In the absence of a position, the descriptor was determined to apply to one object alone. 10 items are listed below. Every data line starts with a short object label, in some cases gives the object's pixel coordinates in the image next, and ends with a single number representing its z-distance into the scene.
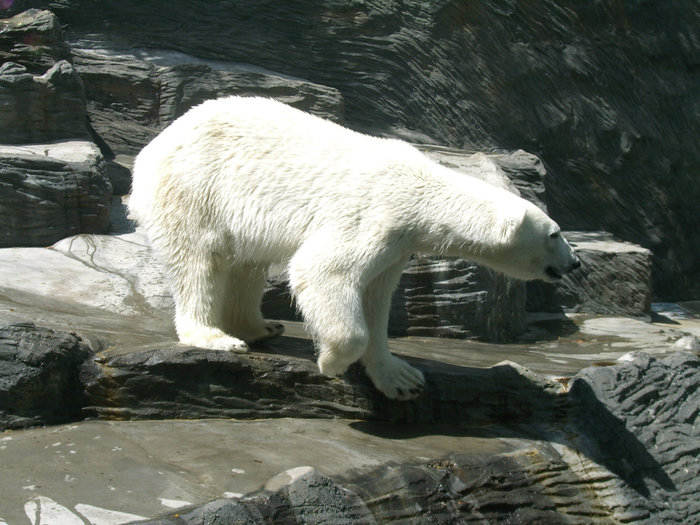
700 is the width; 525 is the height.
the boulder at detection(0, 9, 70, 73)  9.80
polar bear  4.64
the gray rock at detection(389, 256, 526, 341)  7.73
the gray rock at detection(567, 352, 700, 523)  4.83
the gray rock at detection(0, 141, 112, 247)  7.73
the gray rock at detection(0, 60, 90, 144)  8.89
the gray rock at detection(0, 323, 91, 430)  4.33
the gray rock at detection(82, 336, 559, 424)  4.60
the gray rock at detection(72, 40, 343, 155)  10.77
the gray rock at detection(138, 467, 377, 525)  3.33
